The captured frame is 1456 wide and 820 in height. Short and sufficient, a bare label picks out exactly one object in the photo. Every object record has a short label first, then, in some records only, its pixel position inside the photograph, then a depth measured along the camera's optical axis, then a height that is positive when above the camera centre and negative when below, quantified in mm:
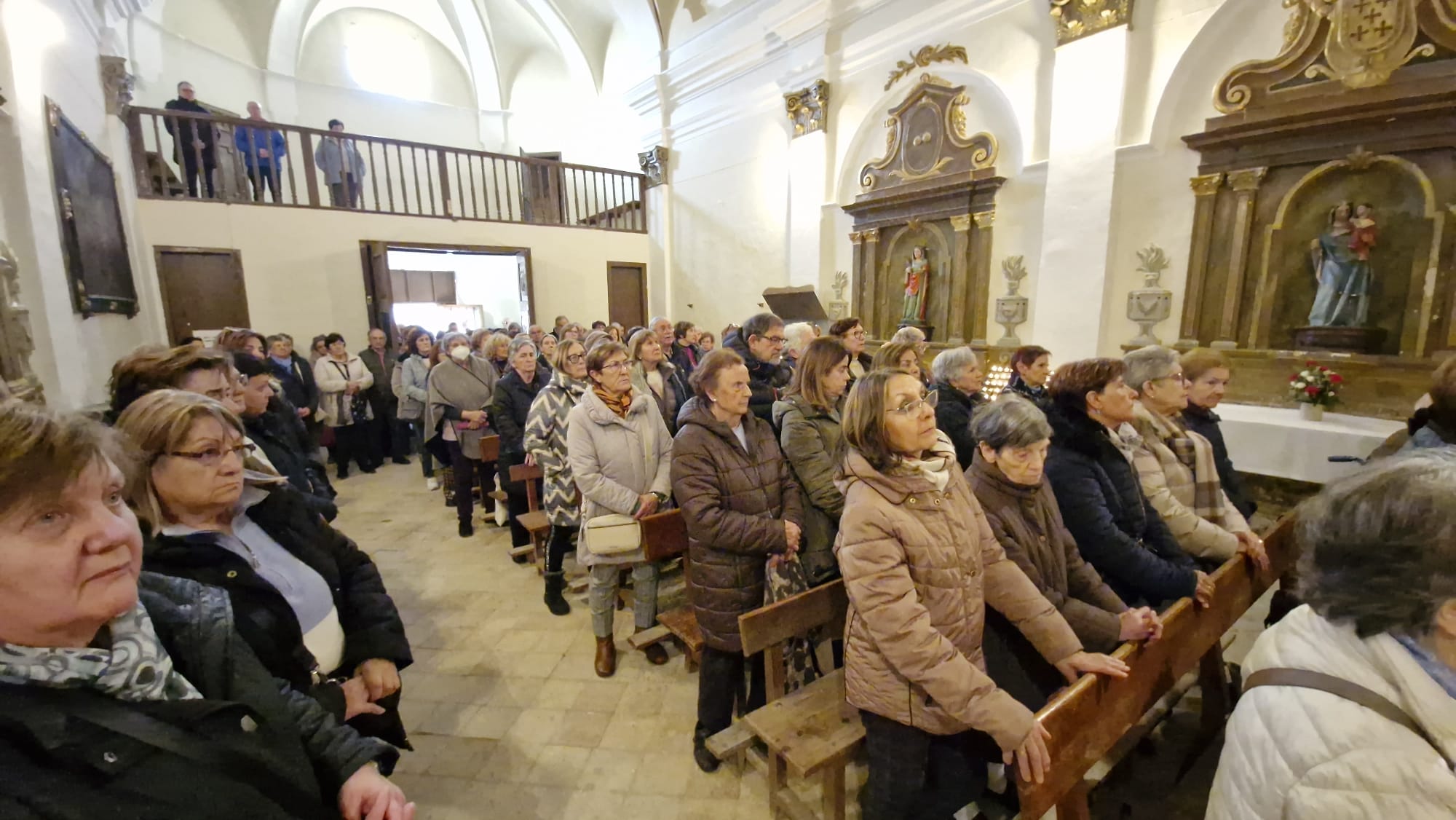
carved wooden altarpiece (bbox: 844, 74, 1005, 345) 7027 +1437
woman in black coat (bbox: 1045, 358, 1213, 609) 2072 -592
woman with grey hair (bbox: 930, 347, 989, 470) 3217 -385
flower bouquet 4676 -539
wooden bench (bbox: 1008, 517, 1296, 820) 1448 -1079
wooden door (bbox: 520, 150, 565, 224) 10578 +2398
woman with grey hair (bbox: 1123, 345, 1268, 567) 2373 -598
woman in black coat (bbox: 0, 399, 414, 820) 777 -509
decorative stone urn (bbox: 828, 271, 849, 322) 8633 +353
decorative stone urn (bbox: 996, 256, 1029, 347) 6715 +242
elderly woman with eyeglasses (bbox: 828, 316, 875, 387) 4070 -70
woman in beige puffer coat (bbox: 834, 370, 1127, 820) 1487 -800
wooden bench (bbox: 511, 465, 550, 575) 3957 -1317
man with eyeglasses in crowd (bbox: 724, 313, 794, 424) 3391 -202
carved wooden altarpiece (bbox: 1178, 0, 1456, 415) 4441 +1225
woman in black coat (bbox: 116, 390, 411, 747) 1282 -549
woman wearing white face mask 4707 -698
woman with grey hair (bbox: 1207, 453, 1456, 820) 888 -581
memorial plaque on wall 4370 +918
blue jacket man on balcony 8211 +2520
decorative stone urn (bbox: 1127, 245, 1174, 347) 5723 +239
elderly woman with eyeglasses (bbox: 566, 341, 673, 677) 2775 -659
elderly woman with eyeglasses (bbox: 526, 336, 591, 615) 3326 -721
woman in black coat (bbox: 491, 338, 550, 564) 4148 -576
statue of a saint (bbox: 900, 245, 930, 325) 7633 +552
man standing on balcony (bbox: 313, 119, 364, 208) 9000 +2547
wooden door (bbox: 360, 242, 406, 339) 8750 +646
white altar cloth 4403 -921
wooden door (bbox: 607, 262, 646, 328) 11336 +678
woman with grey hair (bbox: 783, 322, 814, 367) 4605 -93
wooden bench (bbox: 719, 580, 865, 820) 1849 -1329
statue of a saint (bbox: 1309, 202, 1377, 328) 4785 +459
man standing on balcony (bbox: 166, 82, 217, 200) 7707 +2542
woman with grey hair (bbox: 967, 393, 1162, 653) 1759 -591
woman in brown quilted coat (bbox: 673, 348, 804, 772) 2207 -739
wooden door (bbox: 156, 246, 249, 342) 7586 +547
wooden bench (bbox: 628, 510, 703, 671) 2684 -1057
